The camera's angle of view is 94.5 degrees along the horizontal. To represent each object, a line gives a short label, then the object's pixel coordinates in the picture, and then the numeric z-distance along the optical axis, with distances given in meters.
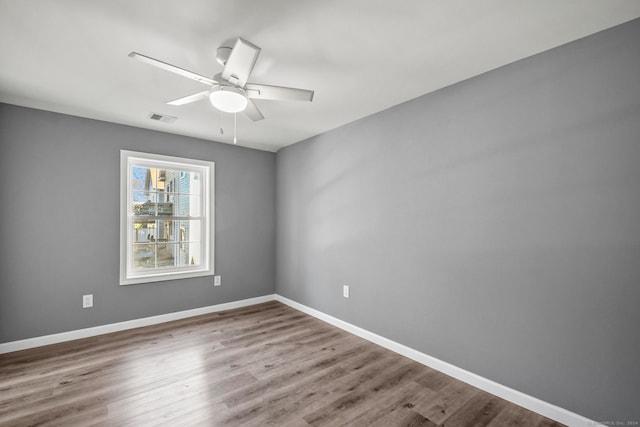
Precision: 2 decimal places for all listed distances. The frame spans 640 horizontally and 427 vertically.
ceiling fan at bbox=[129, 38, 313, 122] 1.64
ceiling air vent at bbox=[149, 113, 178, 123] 3.20
